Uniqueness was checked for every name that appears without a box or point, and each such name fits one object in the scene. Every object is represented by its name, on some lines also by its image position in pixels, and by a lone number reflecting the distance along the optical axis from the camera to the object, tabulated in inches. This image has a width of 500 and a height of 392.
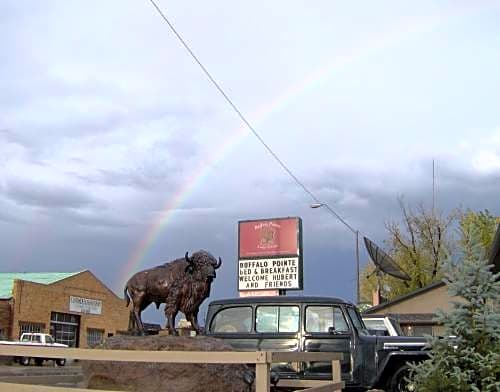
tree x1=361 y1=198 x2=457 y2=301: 1689.2
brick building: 1664.6
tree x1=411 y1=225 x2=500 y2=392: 232.7
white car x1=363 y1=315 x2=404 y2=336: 575.5
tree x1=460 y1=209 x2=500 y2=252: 1598.2
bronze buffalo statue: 341.4
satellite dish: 1337.4
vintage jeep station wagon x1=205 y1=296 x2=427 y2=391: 415.8
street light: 1357.0
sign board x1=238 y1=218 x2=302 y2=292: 1032.2
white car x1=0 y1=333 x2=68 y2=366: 1428.2
